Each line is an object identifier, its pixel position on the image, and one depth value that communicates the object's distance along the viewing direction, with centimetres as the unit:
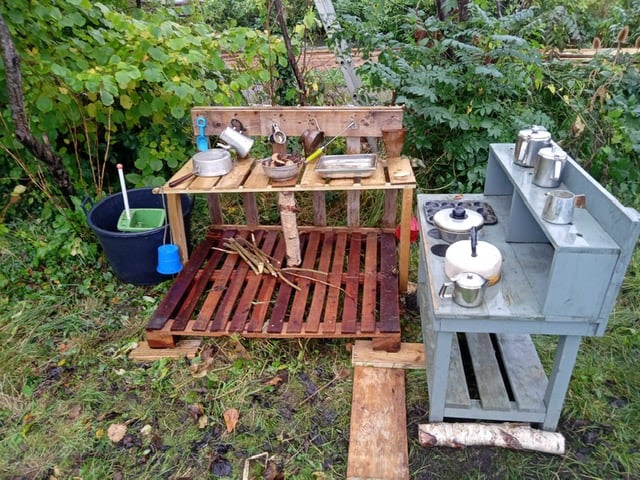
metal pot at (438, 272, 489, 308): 180
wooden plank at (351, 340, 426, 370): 251
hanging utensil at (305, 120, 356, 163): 303
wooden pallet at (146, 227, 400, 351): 262
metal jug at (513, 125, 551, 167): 226
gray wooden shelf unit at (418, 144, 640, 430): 163
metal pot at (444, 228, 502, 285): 187
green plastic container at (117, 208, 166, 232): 335
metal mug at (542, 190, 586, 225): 172
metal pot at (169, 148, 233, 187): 299
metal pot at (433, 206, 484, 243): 221
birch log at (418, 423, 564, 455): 207
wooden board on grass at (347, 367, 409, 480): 200
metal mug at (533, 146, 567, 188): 201
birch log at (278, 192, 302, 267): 293
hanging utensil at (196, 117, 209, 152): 319
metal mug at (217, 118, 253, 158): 315
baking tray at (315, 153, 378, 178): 286
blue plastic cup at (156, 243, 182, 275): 307
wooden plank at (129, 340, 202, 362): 265
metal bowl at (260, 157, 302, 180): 284
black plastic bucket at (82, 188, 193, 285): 304
